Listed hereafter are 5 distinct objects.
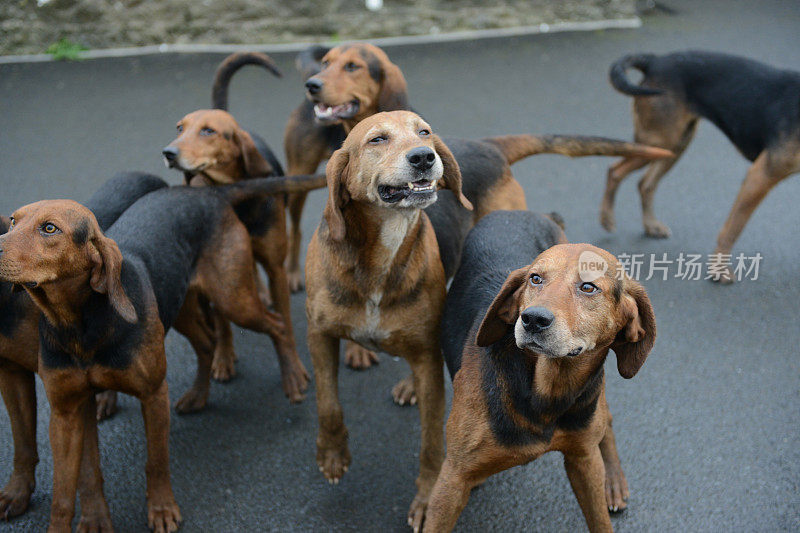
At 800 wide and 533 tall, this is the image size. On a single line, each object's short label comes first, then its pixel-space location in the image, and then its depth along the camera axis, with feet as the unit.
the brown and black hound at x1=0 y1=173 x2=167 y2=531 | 10.41
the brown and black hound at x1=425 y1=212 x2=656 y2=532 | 7.69
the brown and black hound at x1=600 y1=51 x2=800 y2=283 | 16.55
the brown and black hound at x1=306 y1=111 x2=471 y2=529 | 9.42
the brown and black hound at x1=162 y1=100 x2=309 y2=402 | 13.08
